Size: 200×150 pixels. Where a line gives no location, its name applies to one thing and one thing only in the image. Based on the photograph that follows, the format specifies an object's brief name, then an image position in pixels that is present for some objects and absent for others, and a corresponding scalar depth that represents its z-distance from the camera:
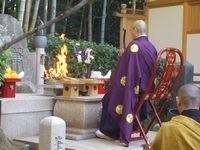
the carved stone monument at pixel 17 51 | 9.64
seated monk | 3.02
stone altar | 6.28
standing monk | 5.91
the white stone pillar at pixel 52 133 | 4.80
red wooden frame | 5.88
